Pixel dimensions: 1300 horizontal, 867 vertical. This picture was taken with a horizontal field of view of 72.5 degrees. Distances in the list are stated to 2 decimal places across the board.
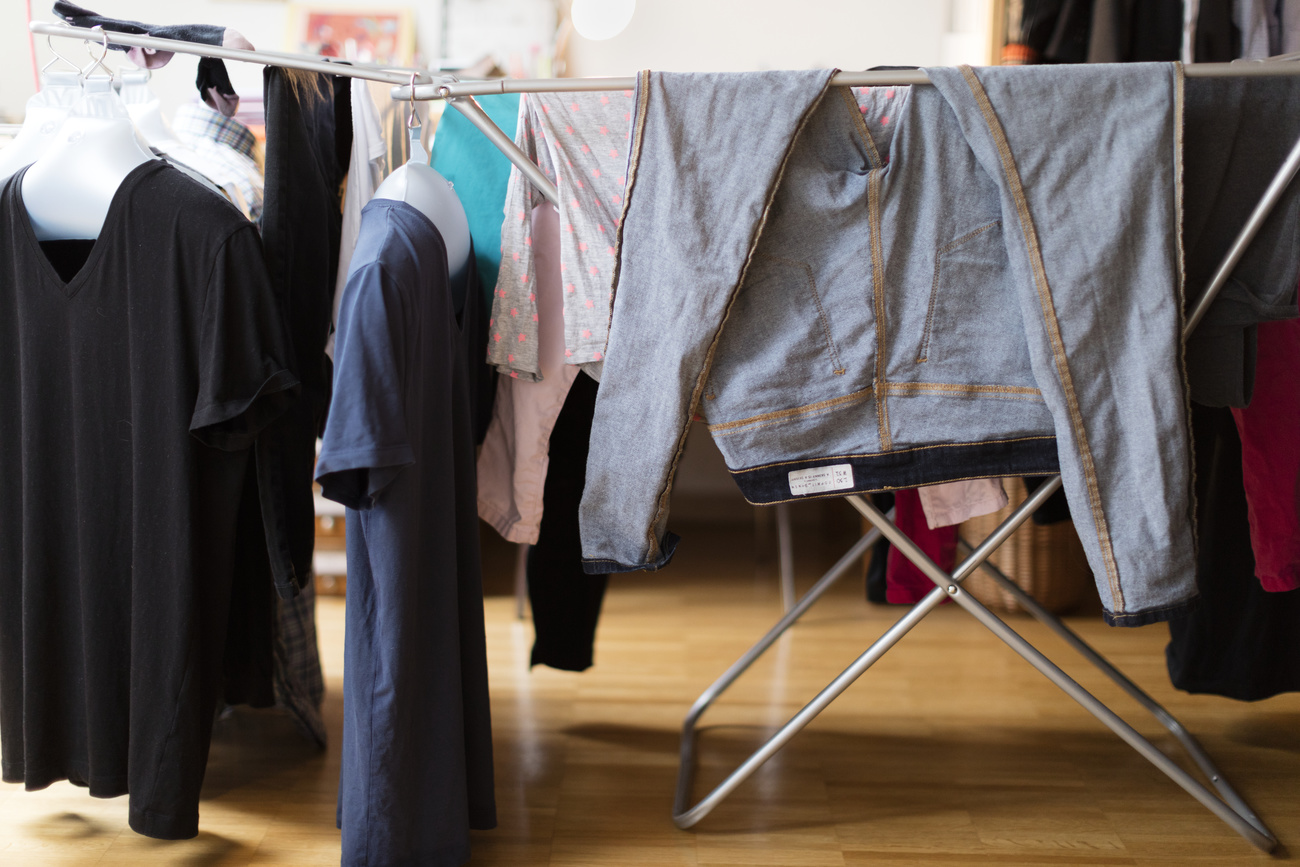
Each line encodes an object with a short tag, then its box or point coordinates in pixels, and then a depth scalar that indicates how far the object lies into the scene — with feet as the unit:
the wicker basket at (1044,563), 7.14
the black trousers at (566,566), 4.55
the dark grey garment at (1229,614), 4.50
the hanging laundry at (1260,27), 6.43
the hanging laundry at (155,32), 3.76
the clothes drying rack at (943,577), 3.24
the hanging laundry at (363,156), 4.10
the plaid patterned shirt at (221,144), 4.40
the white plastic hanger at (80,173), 3.67
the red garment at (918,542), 4.97
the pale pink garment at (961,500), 4.30
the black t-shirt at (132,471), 3.49
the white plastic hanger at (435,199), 3.62
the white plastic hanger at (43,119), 3.84
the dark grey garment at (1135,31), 6.61
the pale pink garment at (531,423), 3.89
